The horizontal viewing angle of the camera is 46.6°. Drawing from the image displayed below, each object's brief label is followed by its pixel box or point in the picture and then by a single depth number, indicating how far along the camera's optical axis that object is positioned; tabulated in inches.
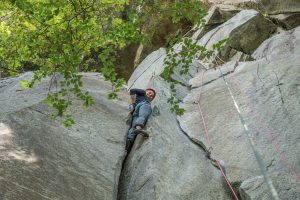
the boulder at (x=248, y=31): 597.6
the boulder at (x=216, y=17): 714.2
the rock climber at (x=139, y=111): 318.0
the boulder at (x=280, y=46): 443.8
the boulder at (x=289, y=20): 657.6
